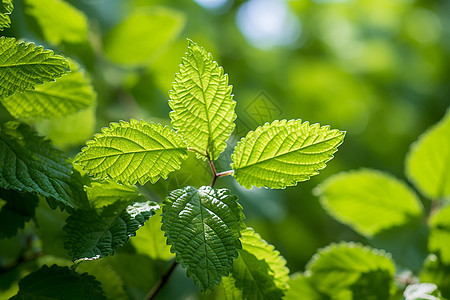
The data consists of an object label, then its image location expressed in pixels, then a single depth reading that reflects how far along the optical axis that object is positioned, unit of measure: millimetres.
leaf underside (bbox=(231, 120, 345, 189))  537
